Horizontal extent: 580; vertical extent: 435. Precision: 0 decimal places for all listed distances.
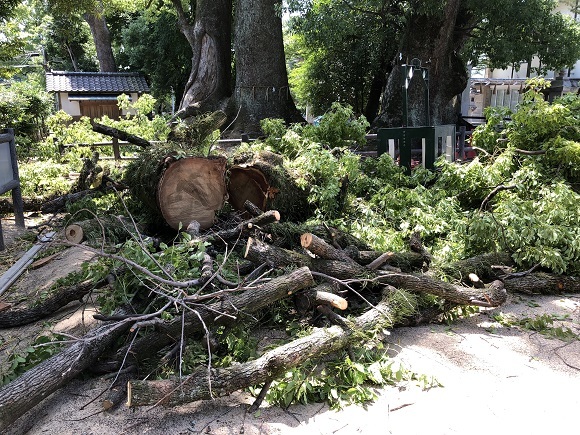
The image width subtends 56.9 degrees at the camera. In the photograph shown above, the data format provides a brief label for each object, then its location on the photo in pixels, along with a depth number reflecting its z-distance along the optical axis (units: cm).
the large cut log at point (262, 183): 625
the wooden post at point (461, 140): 1198
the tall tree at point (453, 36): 1220
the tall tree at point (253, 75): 1348
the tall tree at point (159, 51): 2319
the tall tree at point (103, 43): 2427
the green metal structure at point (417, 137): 845
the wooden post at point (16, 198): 820
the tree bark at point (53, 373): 311
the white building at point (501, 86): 2477
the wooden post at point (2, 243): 698
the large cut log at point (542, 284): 538
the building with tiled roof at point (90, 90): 2072
